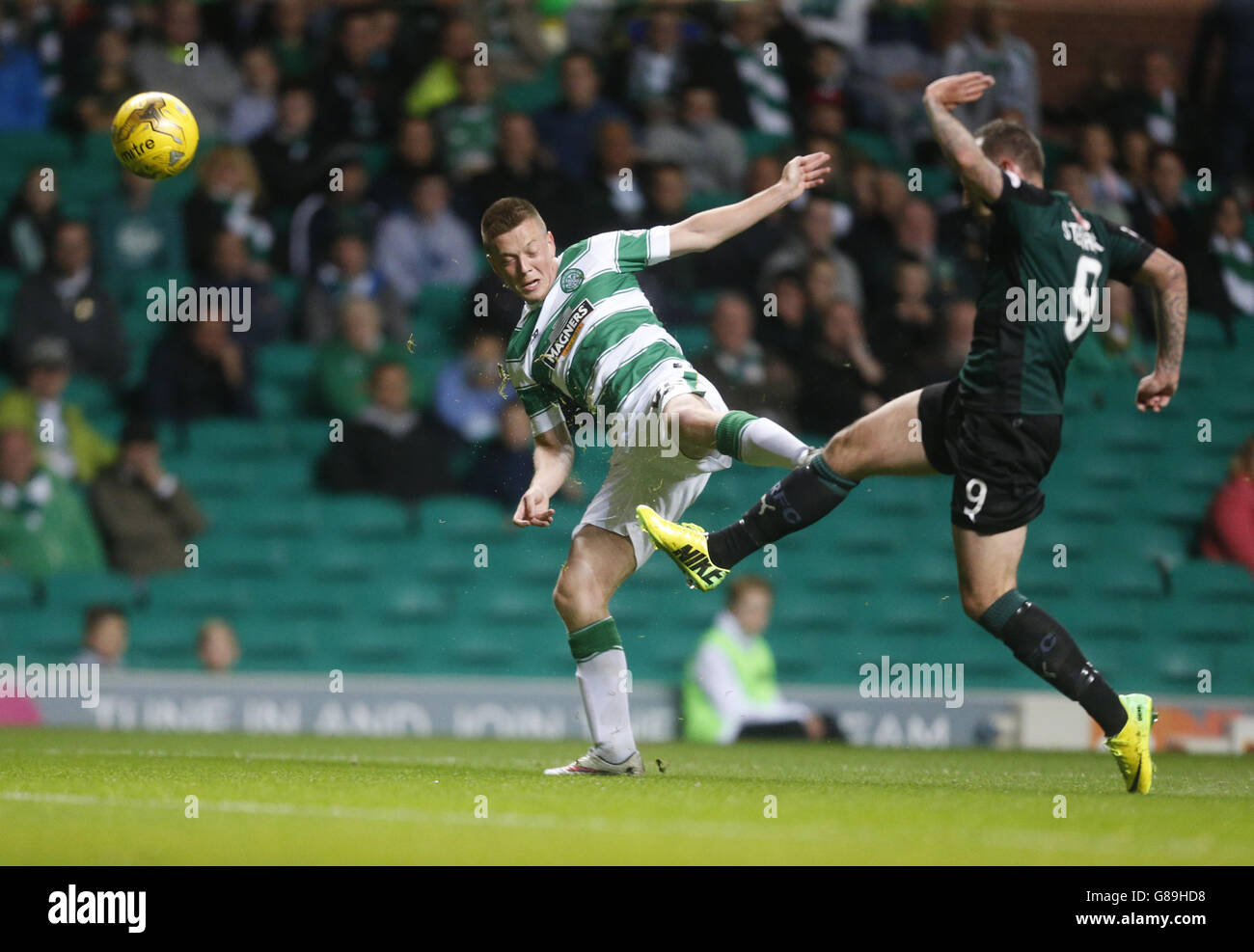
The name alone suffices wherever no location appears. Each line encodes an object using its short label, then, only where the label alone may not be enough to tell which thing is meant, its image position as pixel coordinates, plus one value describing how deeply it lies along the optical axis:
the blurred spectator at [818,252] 10.35
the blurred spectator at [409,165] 11.31
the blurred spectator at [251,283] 11.36
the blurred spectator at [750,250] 10.81
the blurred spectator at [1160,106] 12.21
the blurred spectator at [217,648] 10.66
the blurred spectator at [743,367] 8.43
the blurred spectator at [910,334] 9.82
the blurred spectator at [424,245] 10.80
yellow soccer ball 7.14
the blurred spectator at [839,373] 9.34
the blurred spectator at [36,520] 10.67
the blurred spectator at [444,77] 11.96
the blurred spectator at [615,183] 10.26
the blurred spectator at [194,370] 11.23
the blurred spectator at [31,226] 11.57
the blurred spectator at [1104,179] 11.23
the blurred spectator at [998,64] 11.71
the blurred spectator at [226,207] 11.59
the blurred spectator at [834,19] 12.53
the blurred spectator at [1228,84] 12.34
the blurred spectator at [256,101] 12.09
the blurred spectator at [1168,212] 11.36
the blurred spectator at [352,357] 10.98
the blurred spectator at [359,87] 12.05
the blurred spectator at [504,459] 9.98
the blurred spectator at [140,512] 10.79
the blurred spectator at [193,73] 12.23
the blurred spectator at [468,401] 10.35
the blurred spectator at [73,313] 11.34
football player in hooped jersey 6.19
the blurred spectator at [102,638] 10.51
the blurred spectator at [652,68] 12.02
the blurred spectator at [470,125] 11.32
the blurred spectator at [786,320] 9.51
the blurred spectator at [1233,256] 11.62
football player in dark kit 5.46
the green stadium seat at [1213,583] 10.67
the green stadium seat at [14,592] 10.70
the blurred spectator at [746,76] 12.13
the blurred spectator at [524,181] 10.08
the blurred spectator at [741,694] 9.90
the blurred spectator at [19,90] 12.45
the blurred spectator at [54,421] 10.97
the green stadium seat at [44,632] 10.55
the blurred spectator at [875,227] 10.53
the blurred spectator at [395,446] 10.72
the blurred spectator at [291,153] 11.79
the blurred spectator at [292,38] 12.39
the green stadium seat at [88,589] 10.71
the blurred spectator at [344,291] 11.02
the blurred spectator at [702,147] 11.54
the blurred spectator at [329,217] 11.38
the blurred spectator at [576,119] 11.46
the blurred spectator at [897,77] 12.09
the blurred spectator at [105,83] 12.41
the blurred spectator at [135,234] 11.66
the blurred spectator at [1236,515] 10.62
